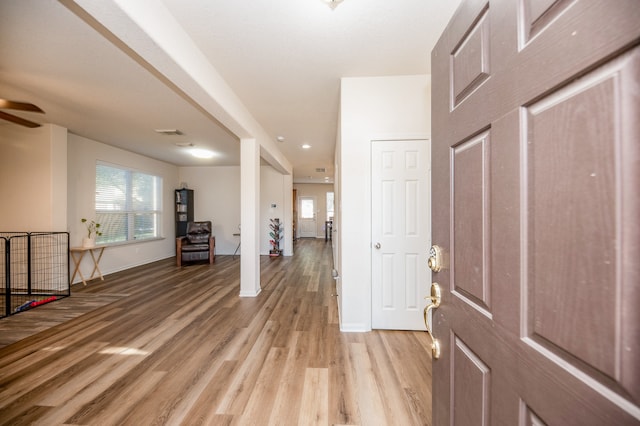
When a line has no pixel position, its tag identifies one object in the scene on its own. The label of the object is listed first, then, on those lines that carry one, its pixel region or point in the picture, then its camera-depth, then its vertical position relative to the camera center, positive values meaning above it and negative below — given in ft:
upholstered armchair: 18.86 -2.53
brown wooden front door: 1.15 +0.00
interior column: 11.84 -0.31
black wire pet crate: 11.94 -2.67
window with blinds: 16.12 +0.72
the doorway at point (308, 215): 36.50 -0.28
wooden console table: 13.56 -2.55
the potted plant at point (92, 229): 14.54 -0.97
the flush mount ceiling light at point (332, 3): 5.12 +4.52
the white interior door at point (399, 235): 8.24 -0.72
